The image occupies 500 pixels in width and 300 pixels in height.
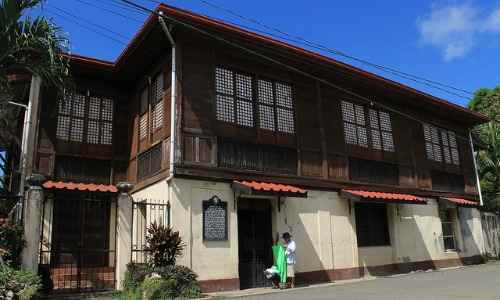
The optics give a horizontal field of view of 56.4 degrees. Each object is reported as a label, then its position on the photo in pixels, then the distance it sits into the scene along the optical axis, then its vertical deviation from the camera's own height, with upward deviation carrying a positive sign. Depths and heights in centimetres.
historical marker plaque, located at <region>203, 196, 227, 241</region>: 1153 +91
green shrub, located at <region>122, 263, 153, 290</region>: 1047 -33
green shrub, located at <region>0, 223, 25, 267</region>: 891 +43
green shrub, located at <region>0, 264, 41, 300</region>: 814 -33
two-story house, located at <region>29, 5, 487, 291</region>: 1172 +278
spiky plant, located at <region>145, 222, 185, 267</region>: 1037 +28
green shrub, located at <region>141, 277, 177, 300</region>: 949 -59
